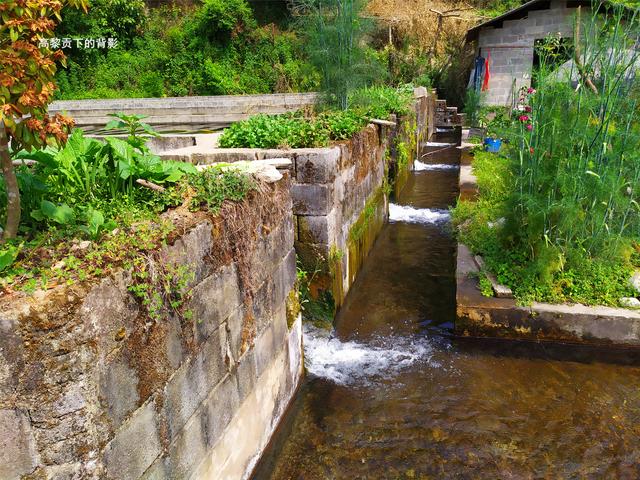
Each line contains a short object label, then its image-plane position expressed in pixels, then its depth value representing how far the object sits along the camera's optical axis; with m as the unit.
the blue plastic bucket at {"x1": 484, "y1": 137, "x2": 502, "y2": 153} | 11.55
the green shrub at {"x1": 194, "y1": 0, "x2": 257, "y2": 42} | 21.45
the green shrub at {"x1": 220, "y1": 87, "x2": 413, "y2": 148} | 5.79
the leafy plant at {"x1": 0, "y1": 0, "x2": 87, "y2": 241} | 1.91
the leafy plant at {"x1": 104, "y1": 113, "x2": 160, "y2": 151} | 3.21
